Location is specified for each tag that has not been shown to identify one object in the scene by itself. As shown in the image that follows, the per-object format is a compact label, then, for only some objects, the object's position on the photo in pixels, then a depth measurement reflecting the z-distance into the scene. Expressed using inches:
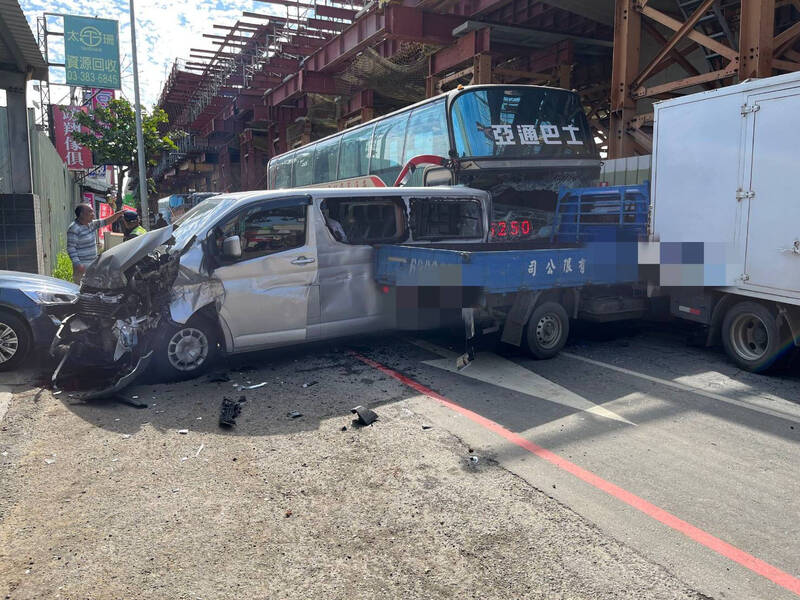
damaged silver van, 236.1
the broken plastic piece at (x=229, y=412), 200.4
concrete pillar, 442.0
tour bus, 385.4
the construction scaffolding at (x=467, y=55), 474.3
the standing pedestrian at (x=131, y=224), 364.8
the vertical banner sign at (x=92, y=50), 687.7
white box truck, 239.9
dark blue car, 253.8
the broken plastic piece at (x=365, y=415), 200.7
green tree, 965.8
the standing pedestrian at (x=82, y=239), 358.0
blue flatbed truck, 254.5
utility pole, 817.2
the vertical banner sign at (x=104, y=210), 1600.6
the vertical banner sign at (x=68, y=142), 1026.1
